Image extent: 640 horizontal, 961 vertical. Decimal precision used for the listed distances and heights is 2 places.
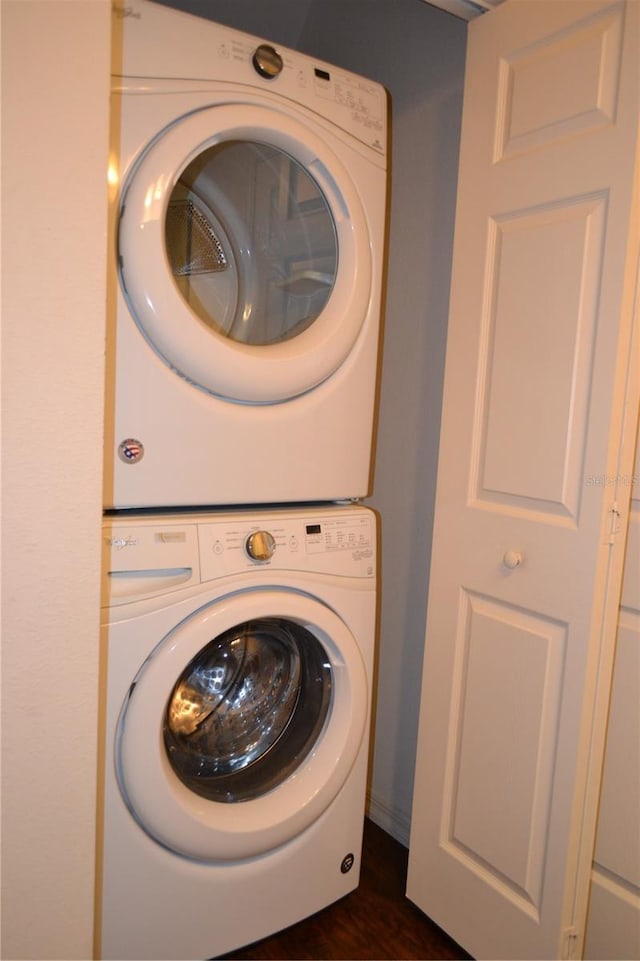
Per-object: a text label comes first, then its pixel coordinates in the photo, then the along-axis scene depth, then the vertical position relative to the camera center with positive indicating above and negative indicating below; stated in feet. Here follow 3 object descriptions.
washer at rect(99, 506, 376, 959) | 3.83 -2.00
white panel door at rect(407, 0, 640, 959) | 3.74 -0.34
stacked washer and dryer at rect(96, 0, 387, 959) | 3.74 -0.52
